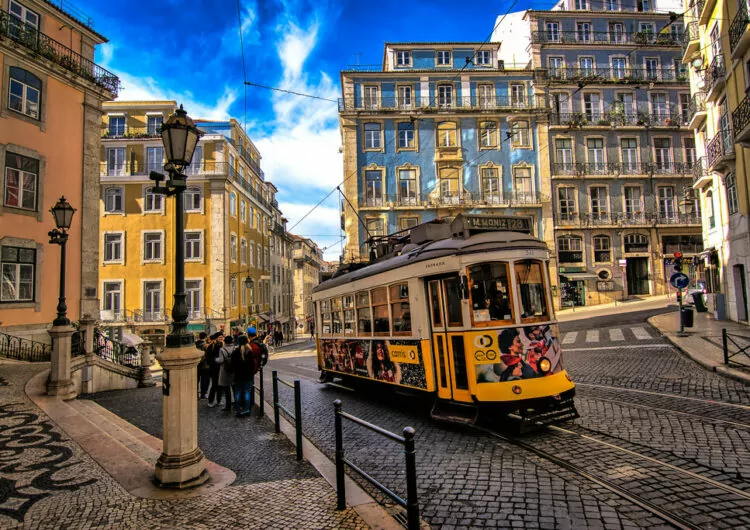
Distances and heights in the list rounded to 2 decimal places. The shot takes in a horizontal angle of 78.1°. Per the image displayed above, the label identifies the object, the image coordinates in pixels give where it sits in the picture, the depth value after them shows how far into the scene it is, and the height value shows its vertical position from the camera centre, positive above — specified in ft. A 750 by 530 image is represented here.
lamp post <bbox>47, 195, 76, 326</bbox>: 35.03 +7.19
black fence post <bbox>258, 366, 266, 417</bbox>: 29.12 -5.49
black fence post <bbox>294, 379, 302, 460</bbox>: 19.50 -4.76
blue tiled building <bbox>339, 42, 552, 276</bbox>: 108.37 +38.91
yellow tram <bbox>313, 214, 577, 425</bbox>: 21.95 -0.91
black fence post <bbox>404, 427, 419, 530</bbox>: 11.08 -4.20
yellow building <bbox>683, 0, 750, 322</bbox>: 55.57 +20.96
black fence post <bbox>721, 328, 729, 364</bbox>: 35.04 -4.17
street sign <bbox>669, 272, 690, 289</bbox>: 51.01 +1.90
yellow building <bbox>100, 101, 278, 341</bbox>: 105.40 +20.62
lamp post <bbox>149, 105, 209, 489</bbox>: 16.46 -2.32
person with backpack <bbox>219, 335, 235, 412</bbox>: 29.73 -3.46
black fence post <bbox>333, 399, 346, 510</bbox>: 14.44 -4.89
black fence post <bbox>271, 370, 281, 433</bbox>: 24.17 -4.97
